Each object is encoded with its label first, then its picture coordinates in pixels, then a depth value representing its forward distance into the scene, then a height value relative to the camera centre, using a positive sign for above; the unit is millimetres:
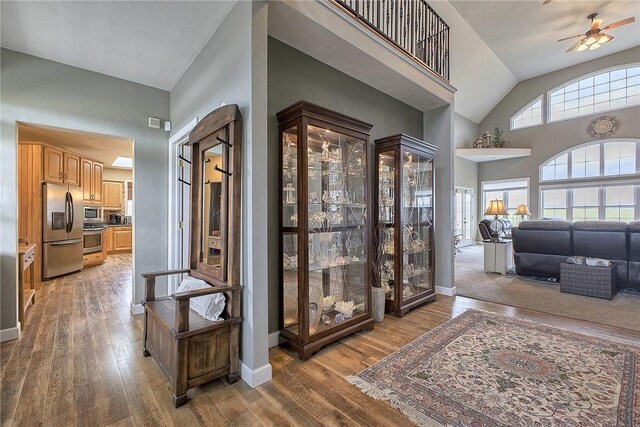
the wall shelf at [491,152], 9242 +2040
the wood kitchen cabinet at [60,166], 4812 +925
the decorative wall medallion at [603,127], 7996 +2507
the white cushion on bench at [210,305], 2010 -683
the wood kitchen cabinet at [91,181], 6074 +790
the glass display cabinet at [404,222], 3256 -107
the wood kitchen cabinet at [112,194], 8273 +633
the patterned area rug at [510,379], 1628 -1182
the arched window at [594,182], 7852 +911
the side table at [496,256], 5258 -846
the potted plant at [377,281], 3076 -776
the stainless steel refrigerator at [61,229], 4871 -248
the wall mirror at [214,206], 2143 +79
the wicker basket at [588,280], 3799 -970
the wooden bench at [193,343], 1754 -879
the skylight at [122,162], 7240 +1495
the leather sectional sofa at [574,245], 4039 -524
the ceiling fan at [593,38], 5563 +3688
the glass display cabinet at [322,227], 2312 -126
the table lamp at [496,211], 6137 +40
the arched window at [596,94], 7734 +3548
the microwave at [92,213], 6613 +51
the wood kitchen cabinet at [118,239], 8000 -690
